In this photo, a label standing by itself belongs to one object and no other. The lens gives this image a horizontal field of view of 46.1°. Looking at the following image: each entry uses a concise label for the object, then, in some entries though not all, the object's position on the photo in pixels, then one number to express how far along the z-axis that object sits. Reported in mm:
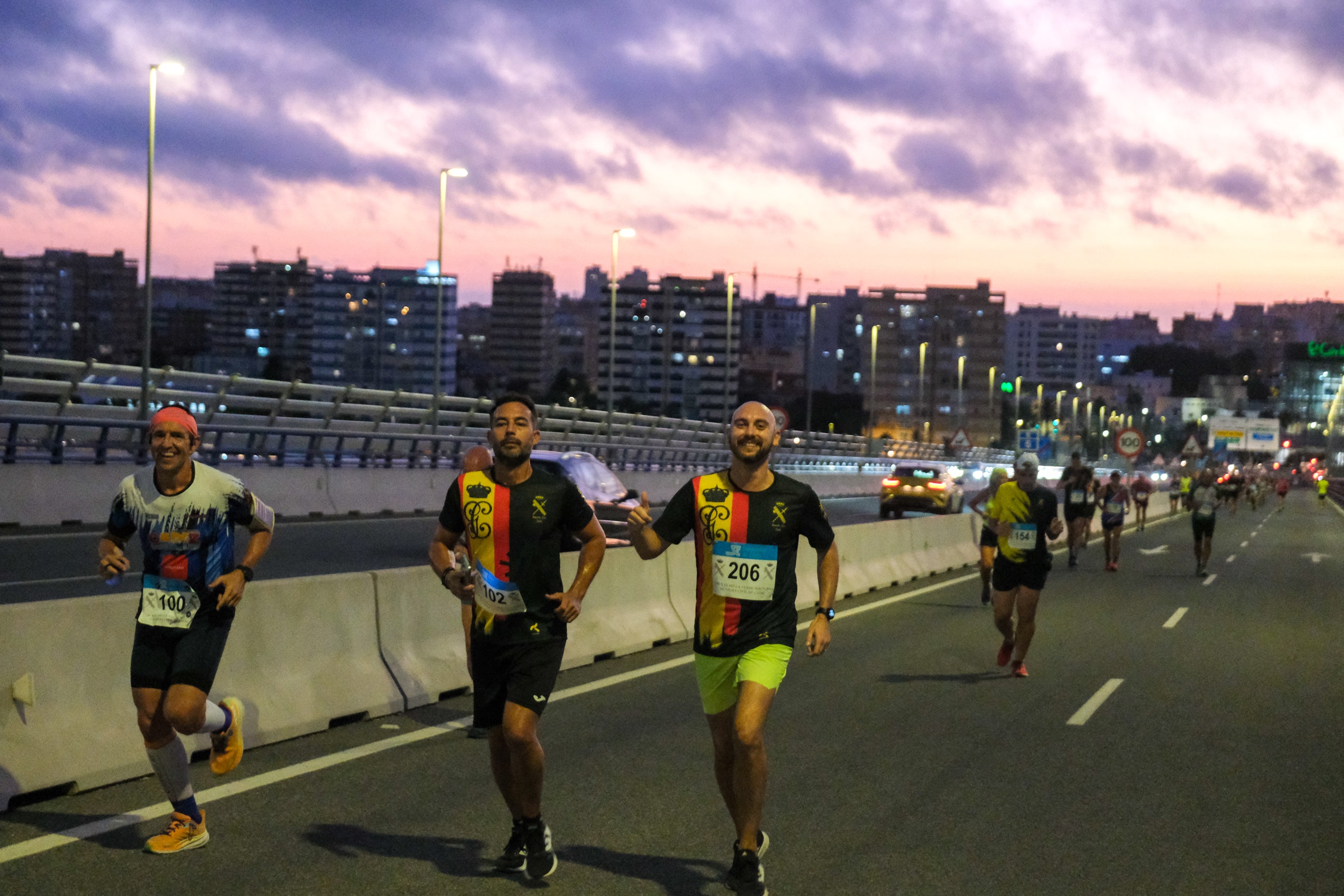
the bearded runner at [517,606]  6203
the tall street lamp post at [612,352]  51497
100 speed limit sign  37844
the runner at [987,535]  15805
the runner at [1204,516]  25734
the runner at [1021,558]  12781
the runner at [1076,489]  25719
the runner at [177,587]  6309
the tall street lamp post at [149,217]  30828
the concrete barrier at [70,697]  7168
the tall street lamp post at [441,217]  42634
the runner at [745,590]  6172
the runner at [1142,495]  43375
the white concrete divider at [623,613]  12789
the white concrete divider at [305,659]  8711
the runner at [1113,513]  26547
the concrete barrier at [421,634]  10273
